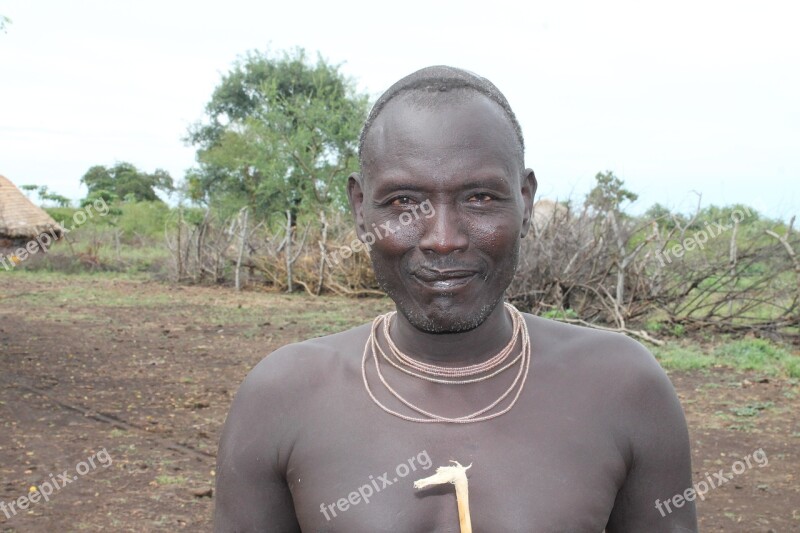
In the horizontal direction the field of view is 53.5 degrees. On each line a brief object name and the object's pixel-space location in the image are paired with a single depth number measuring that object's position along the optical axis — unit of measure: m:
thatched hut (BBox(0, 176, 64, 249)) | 17.55
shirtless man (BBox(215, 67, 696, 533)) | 1.46
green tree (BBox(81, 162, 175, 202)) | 36.84
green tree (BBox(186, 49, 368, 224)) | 23.97
